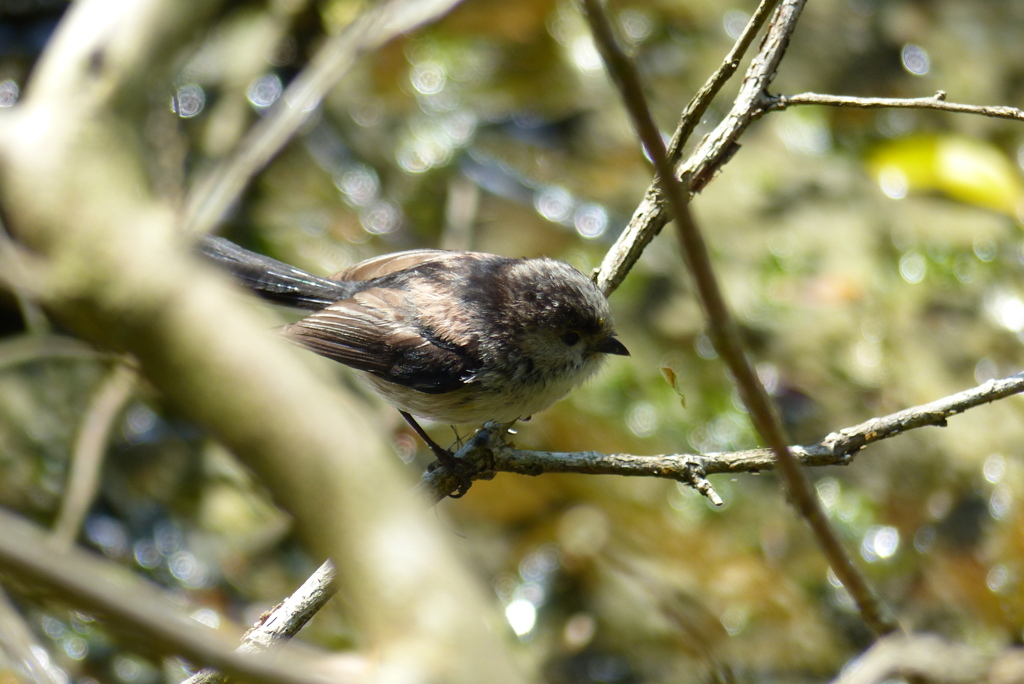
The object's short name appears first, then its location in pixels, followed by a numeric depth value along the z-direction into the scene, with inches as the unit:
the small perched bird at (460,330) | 256.8
